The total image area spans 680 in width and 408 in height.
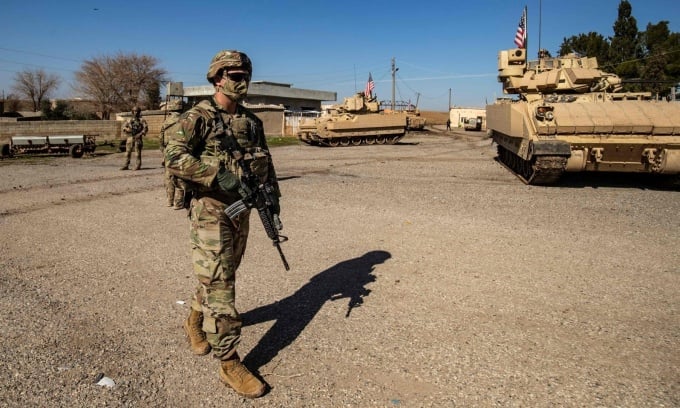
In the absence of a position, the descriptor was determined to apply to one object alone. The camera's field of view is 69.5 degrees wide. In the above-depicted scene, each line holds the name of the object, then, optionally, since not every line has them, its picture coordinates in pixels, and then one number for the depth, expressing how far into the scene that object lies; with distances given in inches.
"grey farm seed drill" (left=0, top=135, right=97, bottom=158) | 723.4
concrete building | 1289.4
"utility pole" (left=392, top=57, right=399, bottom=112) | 1994.6
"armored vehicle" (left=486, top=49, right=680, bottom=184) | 376.5
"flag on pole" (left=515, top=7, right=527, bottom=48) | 740.0
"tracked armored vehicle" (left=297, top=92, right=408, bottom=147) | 992.2
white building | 2145.8
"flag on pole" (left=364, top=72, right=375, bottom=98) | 1302.9
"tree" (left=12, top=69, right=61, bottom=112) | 2337.6
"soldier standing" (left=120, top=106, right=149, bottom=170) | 541.3
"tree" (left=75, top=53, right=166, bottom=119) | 2018.9
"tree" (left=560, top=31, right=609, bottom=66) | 1609.3
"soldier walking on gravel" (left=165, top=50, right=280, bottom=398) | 113.2
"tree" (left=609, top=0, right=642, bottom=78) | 1600.6
